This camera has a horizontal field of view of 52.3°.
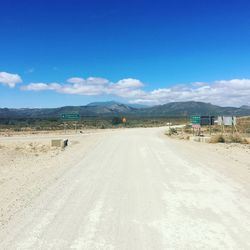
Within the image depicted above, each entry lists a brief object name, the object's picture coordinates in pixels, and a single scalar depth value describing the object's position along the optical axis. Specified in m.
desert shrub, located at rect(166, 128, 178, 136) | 31.13
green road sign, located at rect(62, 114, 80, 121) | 30.90
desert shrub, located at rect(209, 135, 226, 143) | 21.30
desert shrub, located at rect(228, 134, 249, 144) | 21.13
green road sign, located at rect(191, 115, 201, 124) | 25.90
